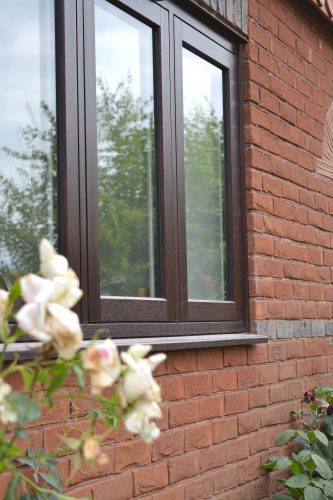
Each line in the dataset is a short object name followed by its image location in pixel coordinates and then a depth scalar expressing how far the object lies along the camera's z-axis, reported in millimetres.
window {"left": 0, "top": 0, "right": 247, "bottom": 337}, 2467
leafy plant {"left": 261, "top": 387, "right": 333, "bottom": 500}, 3342
